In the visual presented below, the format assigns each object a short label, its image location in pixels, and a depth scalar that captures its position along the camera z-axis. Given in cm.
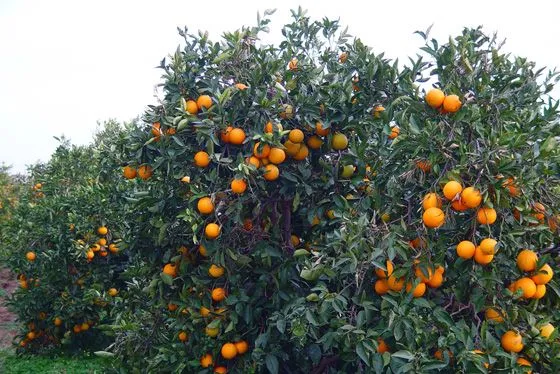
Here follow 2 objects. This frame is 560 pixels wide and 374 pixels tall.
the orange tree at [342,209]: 195
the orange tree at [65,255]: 541
